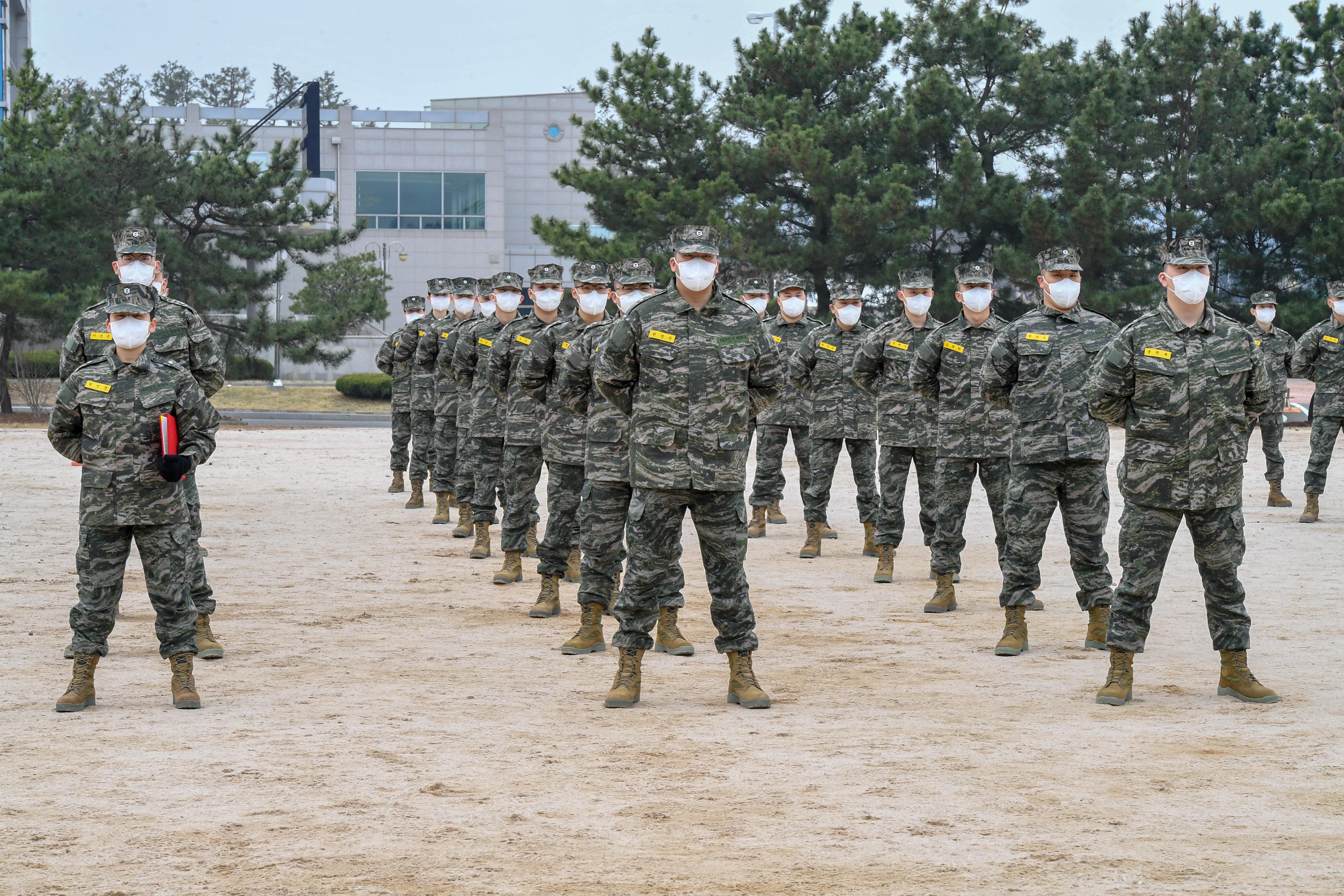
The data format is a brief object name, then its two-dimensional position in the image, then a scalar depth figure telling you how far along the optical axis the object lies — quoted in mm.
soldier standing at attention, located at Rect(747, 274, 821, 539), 15398
